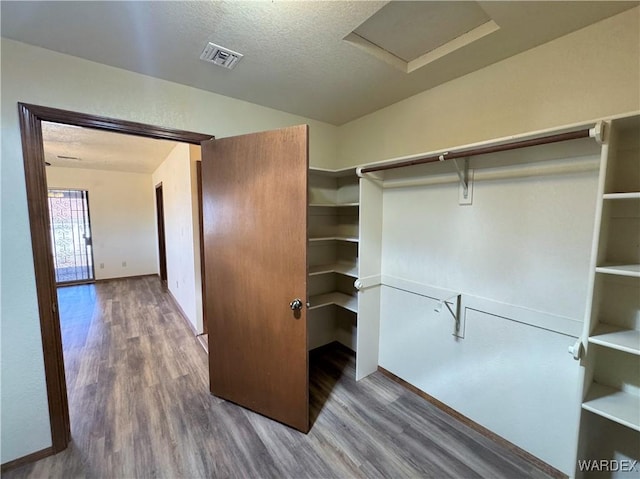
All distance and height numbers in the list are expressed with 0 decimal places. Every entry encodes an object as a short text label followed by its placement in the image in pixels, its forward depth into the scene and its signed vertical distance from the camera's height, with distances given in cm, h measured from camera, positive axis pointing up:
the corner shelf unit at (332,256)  266 -42
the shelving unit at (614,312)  117 -46
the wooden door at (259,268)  174 -37
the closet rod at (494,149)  122 +36
